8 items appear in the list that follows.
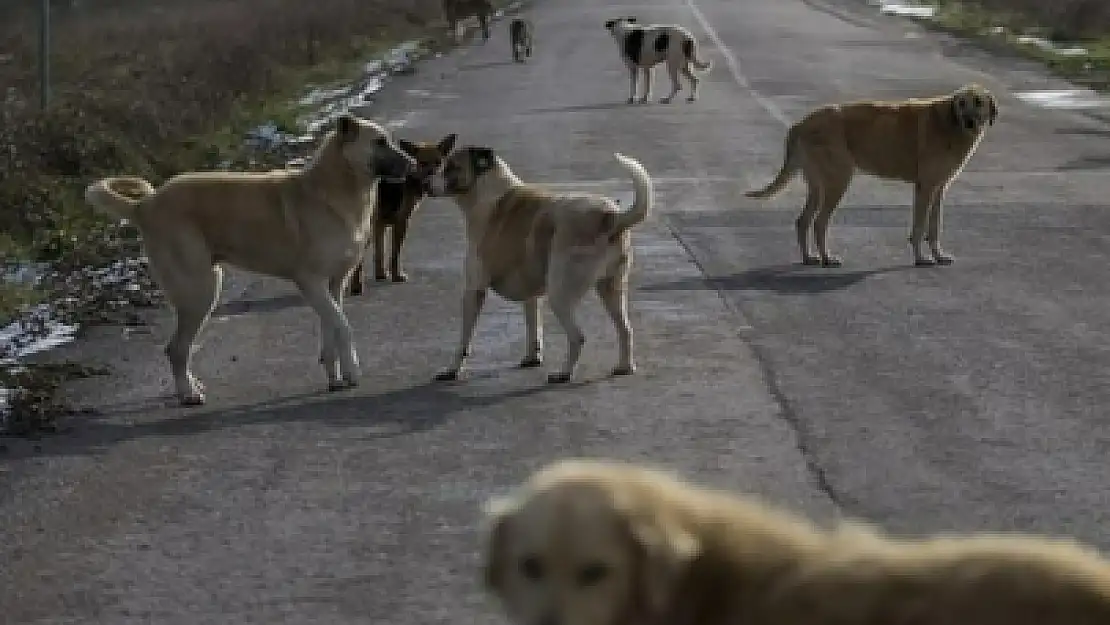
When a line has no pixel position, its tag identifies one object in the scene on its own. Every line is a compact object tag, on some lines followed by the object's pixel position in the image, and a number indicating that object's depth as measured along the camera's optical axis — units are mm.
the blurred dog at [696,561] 3508
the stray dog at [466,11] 42000
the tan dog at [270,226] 10180
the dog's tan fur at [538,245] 10219
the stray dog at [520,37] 36406
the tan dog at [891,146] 14297
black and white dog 28312
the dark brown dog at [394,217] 13453
